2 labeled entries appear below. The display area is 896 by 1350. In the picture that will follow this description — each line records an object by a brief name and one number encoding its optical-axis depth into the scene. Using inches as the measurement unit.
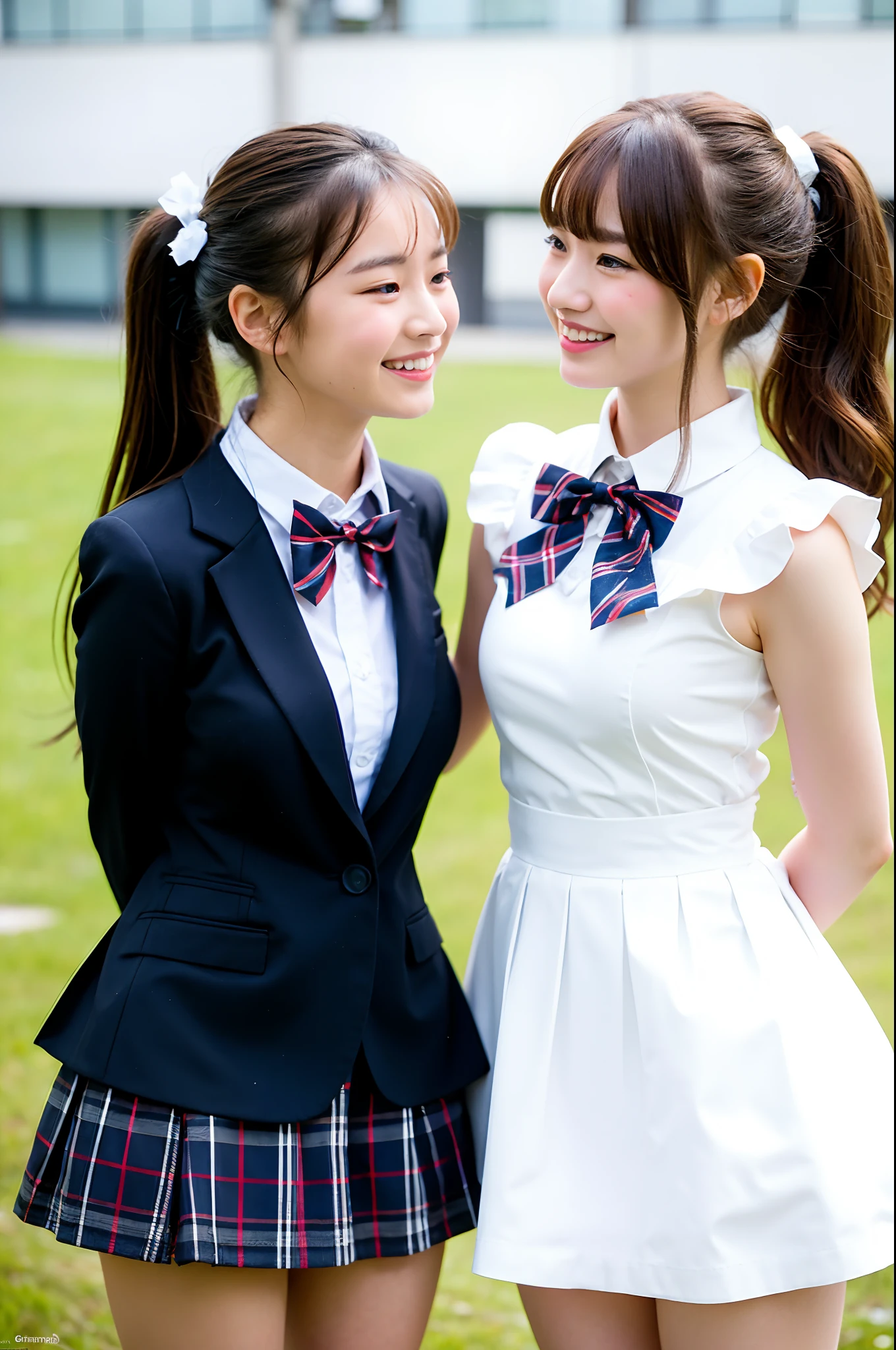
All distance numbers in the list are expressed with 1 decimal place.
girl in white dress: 171.5
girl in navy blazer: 171.0
